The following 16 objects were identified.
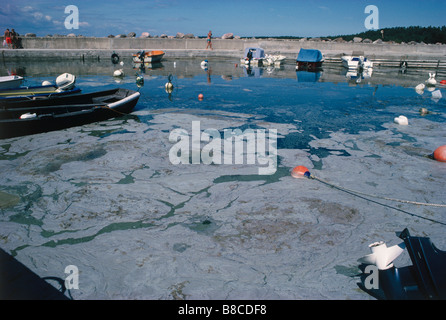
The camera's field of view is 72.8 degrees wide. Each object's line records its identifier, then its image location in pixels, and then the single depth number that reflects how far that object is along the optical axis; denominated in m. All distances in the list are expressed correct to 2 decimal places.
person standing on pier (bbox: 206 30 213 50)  33.12
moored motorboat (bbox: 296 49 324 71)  25.81
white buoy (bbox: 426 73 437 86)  17.15
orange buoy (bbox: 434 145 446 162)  6.55
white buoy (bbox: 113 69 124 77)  18.61
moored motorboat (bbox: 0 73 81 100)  10.38
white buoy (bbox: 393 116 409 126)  9.41
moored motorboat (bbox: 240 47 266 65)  28.20
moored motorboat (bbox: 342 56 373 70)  25.06
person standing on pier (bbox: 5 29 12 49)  27.75
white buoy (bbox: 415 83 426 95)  15.91
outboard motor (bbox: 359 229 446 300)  2.68
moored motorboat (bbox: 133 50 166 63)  26.53
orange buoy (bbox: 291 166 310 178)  5.82
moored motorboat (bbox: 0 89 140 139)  7.94
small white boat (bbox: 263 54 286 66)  29.23
